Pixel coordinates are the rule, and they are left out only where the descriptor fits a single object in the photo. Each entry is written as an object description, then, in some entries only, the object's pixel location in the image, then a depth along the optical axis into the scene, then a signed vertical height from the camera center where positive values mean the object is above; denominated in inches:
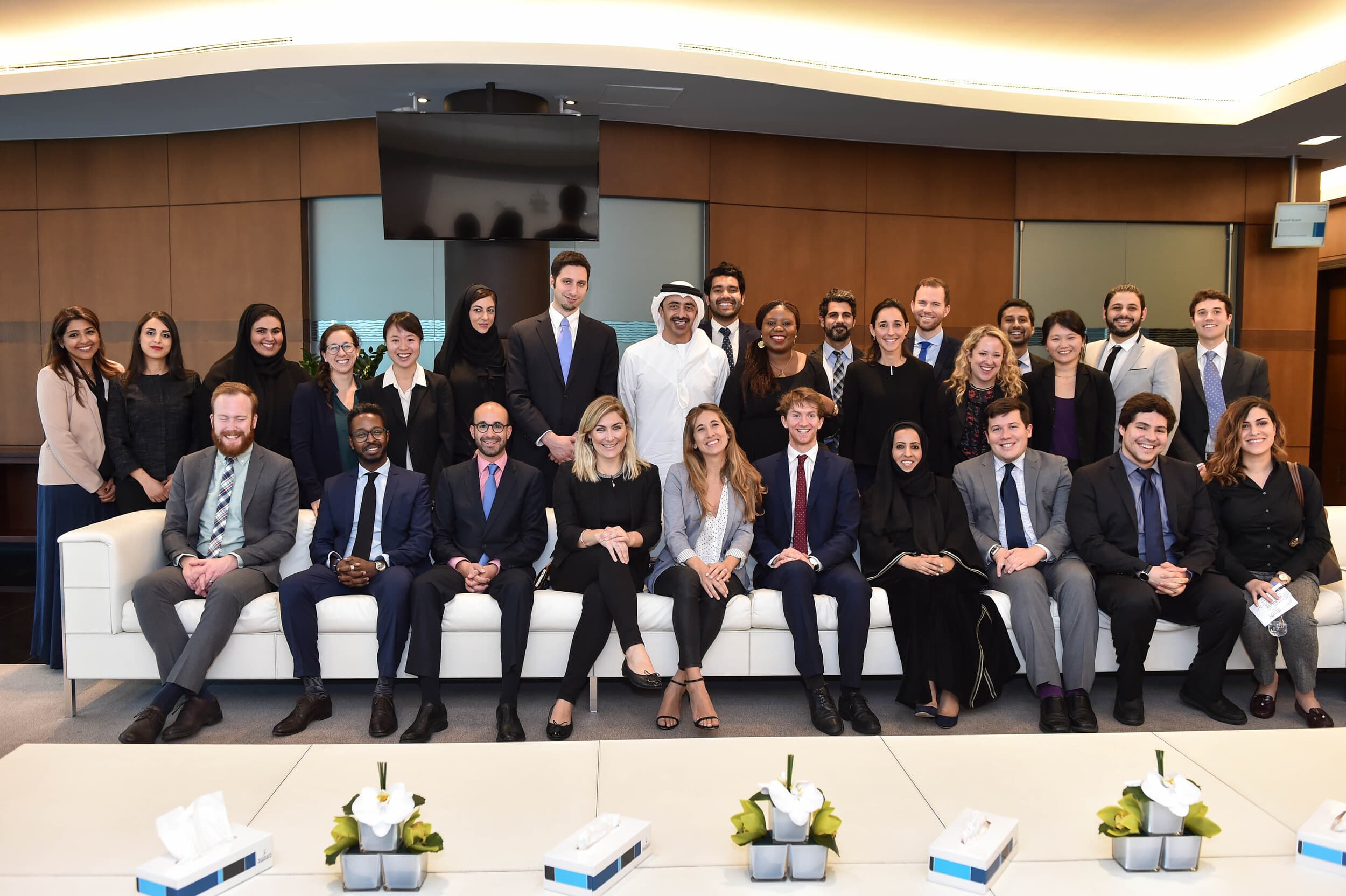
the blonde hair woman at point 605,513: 170.2 -22.7
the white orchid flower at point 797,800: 83.2 -34.3
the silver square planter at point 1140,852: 85.5 -39.0
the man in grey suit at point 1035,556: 168.1 -29.7
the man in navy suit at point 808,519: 173.3 -24.0
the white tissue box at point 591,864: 80.4 -38.3
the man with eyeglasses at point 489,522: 171.8 -24.4
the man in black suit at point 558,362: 204.4 +4.2
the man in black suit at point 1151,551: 168.9 -28.6
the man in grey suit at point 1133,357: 211.3 +6.0
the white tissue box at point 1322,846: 84.9 -38.4
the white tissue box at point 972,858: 81.5 -38.1
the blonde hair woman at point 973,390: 193.8 -0.9
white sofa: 167.0 -41.9
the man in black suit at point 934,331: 212.1 +11.5
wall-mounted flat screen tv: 260.1 +53.6
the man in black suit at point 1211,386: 219.0 +0.0
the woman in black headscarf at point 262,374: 200.2 +1.6
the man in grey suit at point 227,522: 167.0 -24.5
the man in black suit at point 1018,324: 221.9 +13.2
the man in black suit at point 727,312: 210.5 +14.9
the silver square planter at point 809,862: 84.2 -39.4
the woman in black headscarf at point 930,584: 169.5 -33.8
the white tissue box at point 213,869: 78.6 -38.4
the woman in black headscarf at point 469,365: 204.8 +3.7
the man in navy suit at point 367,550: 166.9 -28.9
